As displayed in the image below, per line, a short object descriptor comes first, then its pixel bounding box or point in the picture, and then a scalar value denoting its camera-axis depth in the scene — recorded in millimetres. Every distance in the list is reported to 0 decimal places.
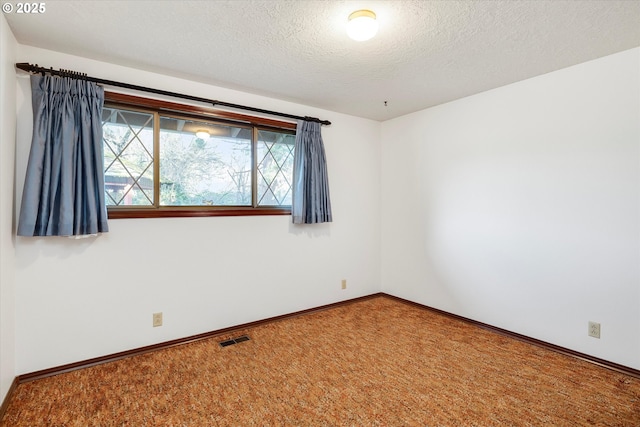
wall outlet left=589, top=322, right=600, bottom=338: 2455
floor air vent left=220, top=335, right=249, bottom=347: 2779
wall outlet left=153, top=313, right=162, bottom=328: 2660
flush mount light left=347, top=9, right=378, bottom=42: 1807
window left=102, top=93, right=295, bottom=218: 2570
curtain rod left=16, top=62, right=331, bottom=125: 2127
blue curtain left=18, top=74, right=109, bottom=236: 2121
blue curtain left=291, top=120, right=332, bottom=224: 3377
